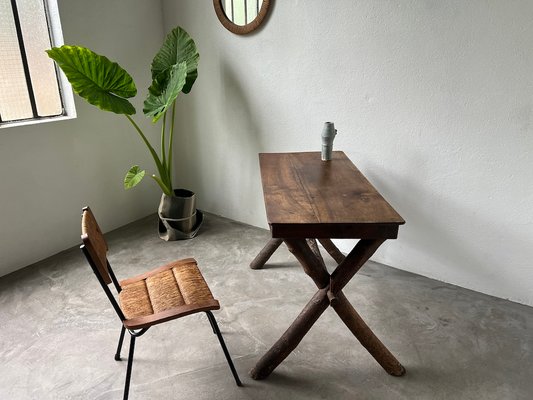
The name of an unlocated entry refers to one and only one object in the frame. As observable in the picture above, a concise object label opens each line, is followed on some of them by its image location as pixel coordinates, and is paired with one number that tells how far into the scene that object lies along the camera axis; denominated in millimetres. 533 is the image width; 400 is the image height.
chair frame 1361
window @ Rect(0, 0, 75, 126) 2496
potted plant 2424
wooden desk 1500
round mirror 2711
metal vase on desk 2158
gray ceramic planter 3057
